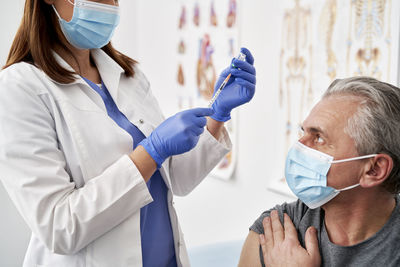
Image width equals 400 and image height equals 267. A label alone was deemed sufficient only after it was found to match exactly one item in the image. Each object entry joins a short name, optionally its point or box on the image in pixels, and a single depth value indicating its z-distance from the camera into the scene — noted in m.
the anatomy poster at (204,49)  2.74
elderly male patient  1.21
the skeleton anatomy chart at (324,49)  1.78
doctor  1.09
